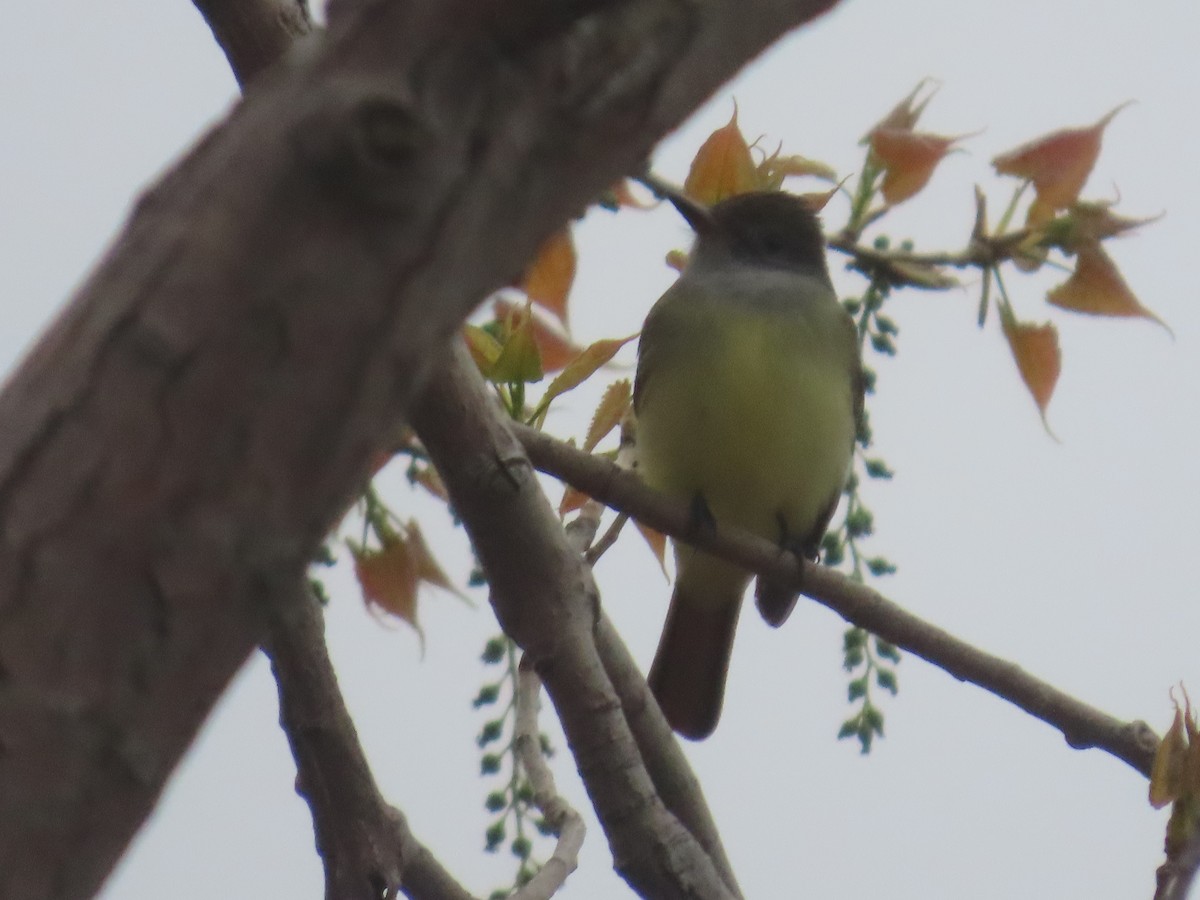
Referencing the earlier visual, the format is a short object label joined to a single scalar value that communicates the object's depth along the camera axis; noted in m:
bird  7.37
